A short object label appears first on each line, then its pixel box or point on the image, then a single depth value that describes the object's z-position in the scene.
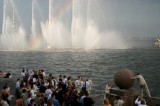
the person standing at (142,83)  14.56
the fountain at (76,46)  138.88
